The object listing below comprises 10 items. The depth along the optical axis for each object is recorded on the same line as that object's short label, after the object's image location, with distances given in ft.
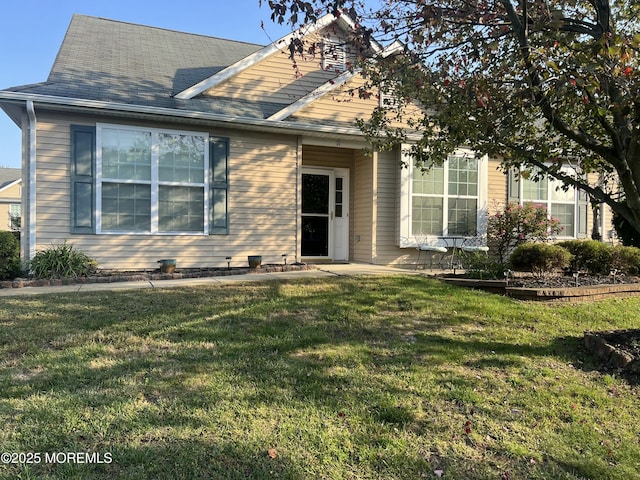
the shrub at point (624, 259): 29.68
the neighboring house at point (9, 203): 99.35
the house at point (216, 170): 26.04
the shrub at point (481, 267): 26.00
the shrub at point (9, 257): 24.27
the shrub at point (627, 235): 36.88
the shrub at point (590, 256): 29.99
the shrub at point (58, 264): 24.31
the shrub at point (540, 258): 28.17
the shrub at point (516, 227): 34.78
